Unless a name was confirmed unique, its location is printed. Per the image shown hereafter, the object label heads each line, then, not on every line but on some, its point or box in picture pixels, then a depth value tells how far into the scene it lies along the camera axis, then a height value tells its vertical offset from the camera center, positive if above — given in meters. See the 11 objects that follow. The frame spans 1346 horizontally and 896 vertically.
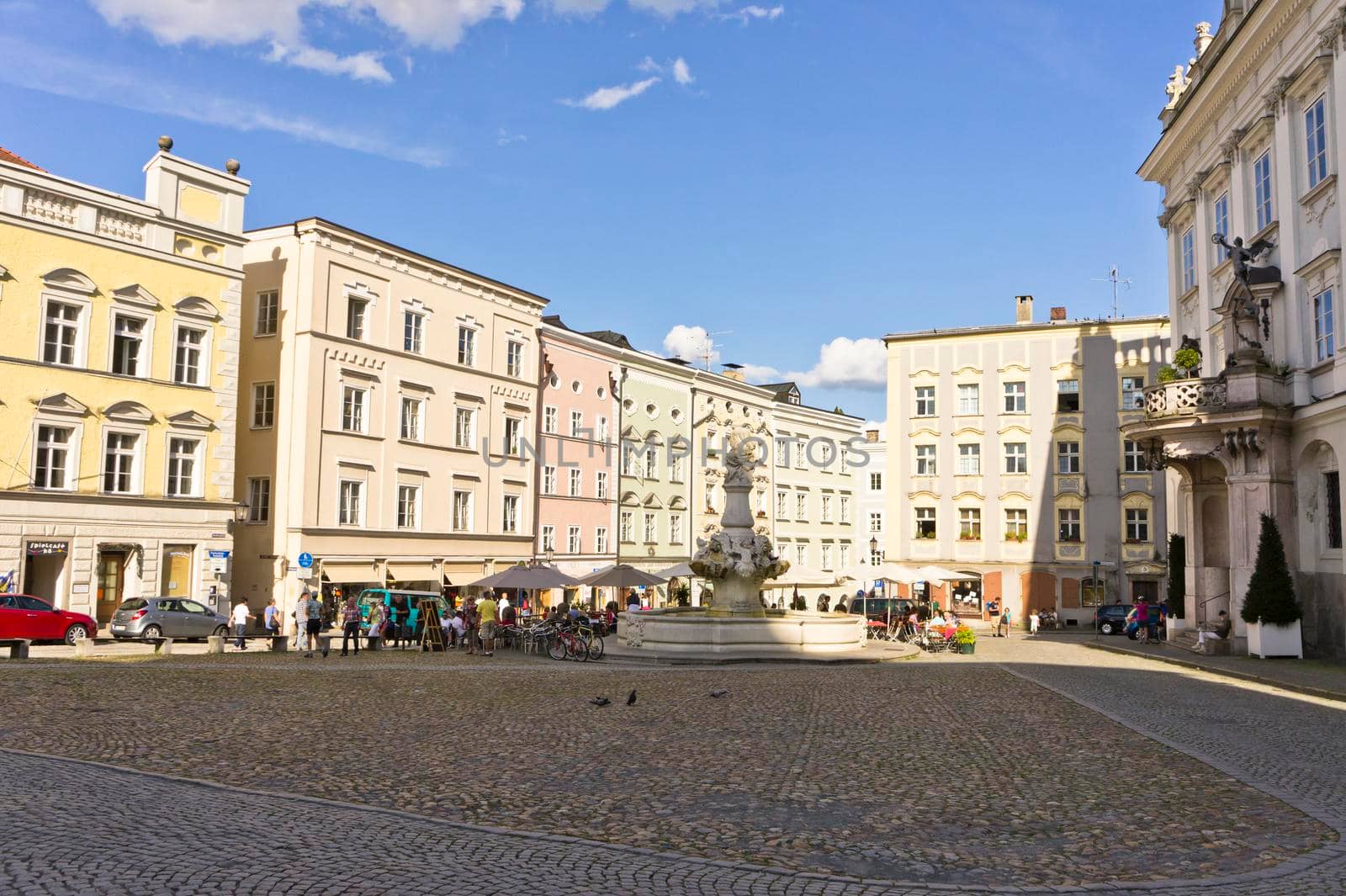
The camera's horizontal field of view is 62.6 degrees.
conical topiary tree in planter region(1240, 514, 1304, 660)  25.19 -1.04
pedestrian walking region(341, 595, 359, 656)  27.95 -1.95
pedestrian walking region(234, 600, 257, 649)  28.86 -2.02
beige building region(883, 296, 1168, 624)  52.19 +4.41
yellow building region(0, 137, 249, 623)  31.20 +4.75
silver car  30.22 -2.16
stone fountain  25.72 -1.67
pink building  51.78 +4.61
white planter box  25.23 -1.86
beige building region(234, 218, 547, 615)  39.72 +4.83
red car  26.77 -2.04
